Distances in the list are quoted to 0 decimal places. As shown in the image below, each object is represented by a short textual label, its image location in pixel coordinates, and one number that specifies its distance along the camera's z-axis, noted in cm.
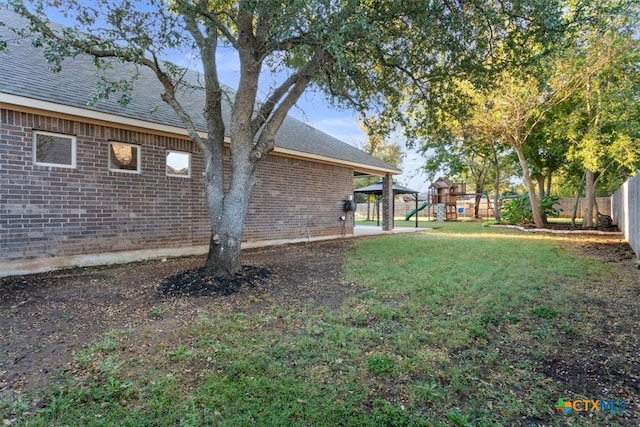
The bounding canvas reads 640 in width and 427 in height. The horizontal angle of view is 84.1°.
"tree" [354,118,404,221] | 3500
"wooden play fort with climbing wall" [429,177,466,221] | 2817
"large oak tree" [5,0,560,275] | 490
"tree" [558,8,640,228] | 1144
